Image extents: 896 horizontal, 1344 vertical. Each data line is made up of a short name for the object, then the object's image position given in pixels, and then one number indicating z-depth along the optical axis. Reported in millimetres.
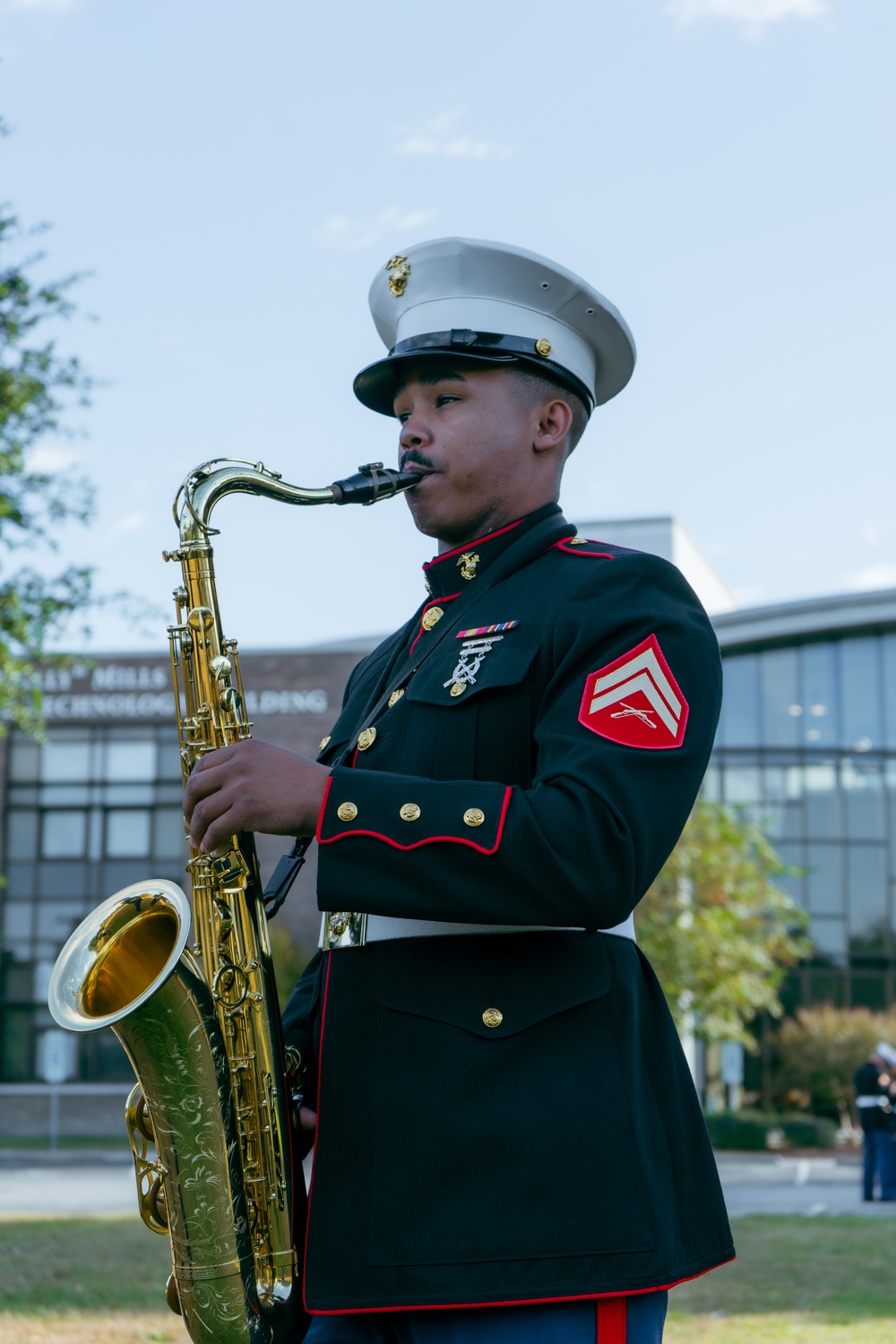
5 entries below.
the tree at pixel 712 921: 28391
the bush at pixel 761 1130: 33438
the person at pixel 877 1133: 18688
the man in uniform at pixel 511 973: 2459
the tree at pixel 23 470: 13211
